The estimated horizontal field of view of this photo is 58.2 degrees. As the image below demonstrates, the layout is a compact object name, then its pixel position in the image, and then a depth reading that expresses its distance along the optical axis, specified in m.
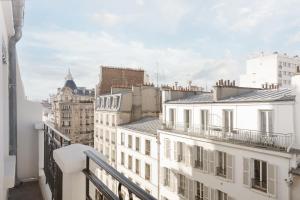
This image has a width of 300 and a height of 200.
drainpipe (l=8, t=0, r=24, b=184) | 4.70
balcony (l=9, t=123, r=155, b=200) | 1.67
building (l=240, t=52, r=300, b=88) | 59.91
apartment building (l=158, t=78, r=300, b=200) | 12.12
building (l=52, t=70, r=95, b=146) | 53.16
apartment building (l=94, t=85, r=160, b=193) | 28.20
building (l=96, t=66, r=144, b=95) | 34.03
